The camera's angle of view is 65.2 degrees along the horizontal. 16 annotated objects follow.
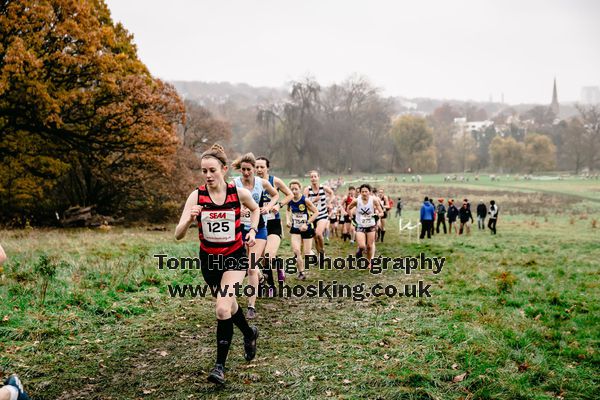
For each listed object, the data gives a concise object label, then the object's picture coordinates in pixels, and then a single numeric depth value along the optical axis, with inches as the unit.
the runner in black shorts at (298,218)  379.9
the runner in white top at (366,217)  423.8
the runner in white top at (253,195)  276.8
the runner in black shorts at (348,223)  682.3
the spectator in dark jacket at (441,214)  915.4
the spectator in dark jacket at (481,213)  1010.1
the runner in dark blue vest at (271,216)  305.3
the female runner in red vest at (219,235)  196.2
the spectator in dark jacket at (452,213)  936.9
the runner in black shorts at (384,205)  730.2
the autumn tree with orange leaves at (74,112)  697.6
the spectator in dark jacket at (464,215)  907.4
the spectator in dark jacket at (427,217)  792.3
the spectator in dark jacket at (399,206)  1236.3
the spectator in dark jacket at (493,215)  928.6
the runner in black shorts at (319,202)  441.7
